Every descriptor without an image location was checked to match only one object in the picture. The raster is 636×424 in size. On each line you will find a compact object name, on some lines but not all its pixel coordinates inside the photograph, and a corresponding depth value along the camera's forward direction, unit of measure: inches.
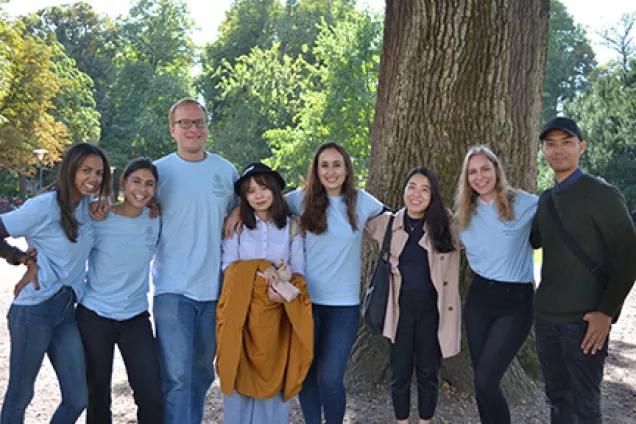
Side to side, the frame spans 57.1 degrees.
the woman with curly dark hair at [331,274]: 156.8
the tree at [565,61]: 1723.7
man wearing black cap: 135.4
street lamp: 1069.1
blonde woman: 151.1
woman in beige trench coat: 158.4
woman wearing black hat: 147.7
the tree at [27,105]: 1049.5
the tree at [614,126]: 1144.2
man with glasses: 151.6
